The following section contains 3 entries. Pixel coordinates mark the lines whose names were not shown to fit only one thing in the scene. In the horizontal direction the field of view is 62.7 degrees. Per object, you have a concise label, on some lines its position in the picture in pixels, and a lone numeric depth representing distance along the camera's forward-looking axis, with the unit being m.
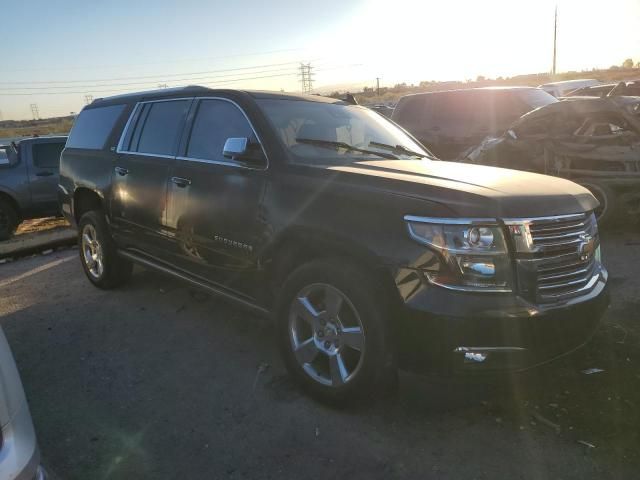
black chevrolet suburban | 2.61
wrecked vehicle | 6.70
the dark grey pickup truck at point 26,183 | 9.15
